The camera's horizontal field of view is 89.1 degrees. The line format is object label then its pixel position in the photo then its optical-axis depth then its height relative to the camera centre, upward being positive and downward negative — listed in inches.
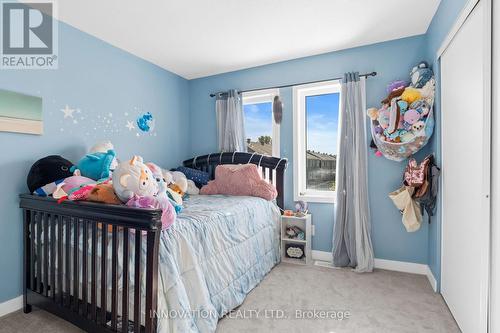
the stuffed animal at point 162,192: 60.1 -7.7
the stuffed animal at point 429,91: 86.5 +25.7
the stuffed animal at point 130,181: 58.9 -4.1
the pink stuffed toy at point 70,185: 67.8 -6.3
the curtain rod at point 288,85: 105.2 +38.3
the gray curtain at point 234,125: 131.7 +20.3
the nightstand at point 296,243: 111.0 -35.1
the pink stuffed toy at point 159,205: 55.7 -9.3
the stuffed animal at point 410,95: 89.6 +24.9
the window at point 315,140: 120.6 +12.1
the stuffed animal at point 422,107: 87.2 +20.0
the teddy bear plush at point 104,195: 61.2 -7.7
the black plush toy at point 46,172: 75.1 -2.7
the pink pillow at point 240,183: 112.4 -8.8
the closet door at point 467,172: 53.0 -1.5
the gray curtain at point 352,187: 102.6 -9.5
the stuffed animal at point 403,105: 90.9 +21.3
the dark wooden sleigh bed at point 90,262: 51.7 -23.8
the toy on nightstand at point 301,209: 114.3 -20.3
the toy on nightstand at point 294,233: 113.9 -31.0
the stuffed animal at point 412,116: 88.0 +17.1
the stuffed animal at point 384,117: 95.2 +18.1
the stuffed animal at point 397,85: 97.0 +30.9
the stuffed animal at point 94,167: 81.2 -1.3
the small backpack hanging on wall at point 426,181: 84.6 -5.4
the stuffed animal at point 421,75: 89.4 +32.3
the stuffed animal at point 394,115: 91.6 +18.0
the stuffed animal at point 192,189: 119.7 -12.0
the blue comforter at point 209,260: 54.2 -26.5
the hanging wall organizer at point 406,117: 87.7 +17.4
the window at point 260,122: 129.4 +22.4
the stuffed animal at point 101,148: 89.9 +5.5
